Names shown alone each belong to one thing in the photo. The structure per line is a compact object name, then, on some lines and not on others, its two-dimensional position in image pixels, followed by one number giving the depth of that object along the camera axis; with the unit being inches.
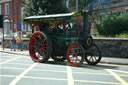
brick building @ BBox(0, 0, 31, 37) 1555.1
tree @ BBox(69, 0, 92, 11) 1205.7
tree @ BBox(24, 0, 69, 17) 956.6
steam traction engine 403.9
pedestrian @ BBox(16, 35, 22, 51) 792.4
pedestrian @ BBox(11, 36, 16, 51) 815.3
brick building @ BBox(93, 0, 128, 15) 805.7
